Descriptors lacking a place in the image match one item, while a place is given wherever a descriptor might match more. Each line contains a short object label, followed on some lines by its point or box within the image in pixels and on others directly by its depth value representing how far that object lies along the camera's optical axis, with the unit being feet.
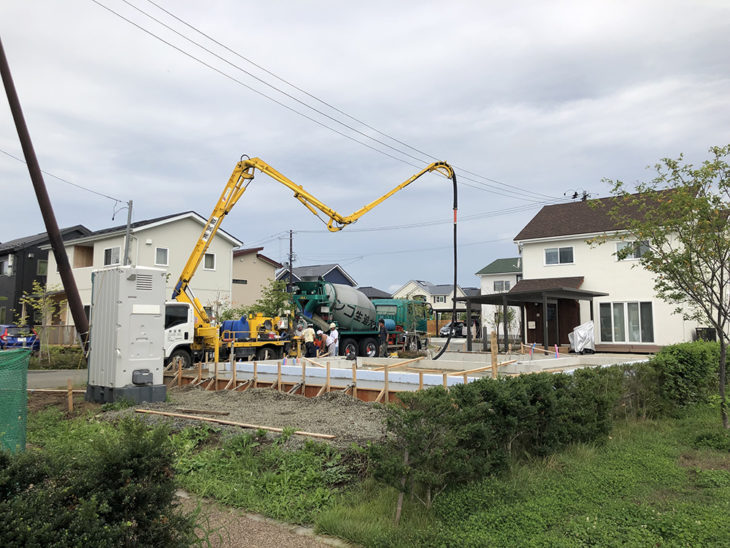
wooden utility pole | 35.70
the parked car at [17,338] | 80.33
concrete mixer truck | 80.28
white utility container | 35.58
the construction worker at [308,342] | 69.64
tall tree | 29.99
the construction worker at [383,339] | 87.76
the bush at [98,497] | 9.44
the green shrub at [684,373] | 35.63
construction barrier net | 21.12
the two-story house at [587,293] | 80.02
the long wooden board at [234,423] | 24.38
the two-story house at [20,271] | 122.31
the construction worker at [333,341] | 71.31
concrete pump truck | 59.21
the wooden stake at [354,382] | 40.63
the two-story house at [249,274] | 131.85
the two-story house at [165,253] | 100.17
